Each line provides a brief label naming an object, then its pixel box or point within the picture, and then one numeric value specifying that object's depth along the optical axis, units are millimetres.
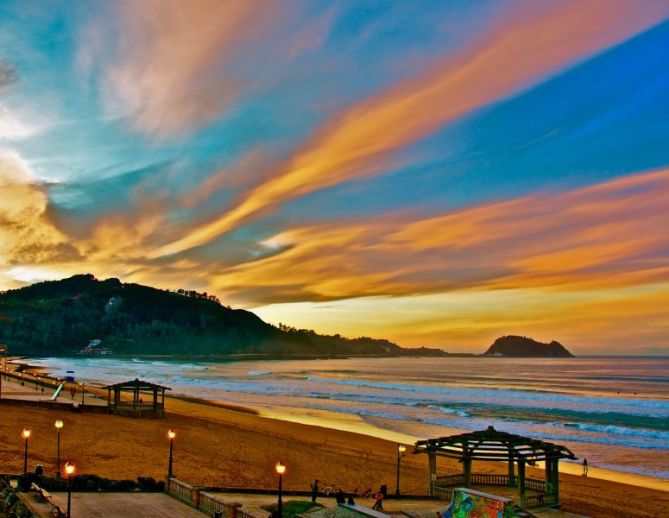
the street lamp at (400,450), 25266
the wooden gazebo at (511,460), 20031
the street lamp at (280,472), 16797
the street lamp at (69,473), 15828
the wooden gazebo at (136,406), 42688
